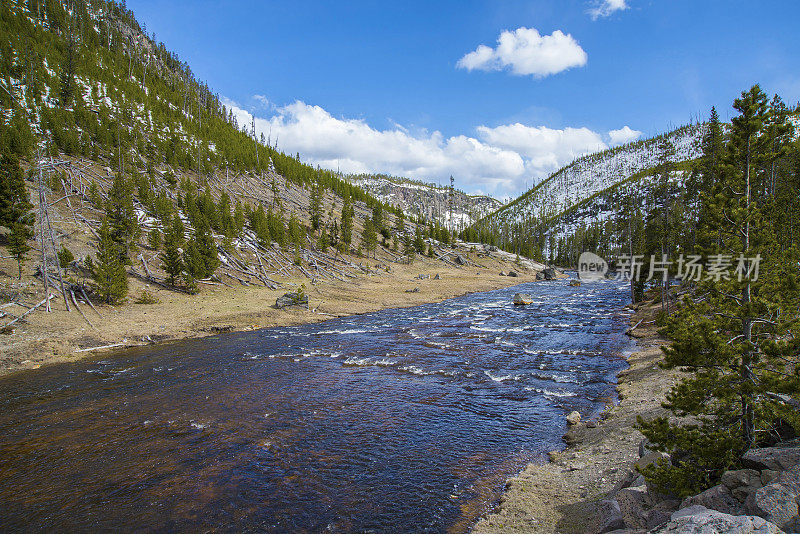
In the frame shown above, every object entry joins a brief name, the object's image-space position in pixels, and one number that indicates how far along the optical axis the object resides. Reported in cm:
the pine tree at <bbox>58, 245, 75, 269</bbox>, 3288
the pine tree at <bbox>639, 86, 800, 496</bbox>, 733
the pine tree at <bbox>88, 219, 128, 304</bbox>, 3080
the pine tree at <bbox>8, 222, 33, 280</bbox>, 2979
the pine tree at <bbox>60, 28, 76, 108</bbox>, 7856
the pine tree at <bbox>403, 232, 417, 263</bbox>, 9011
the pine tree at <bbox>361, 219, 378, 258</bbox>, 8094
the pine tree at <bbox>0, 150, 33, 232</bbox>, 3131
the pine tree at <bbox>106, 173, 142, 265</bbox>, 4147
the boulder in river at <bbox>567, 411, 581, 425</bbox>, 1468
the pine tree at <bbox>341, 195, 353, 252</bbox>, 8019
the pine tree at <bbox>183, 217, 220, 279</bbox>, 4078
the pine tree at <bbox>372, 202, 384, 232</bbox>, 9496
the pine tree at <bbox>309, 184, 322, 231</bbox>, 8400
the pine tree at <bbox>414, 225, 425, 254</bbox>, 9812
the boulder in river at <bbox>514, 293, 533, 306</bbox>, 4734
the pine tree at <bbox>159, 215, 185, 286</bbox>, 3912
